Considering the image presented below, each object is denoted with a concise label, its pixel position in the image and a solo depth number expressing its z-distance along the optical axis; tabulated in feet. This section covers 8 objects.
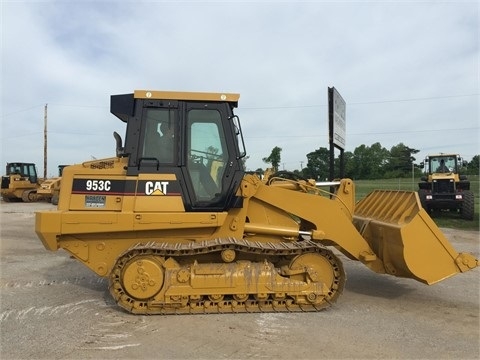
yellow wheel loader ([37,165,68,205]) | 84.78
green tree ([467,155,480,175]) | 183.67
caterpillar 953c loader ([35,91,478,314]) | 18.29
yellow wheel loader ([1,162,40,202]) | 93.09
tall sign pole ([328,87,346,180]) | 32.14
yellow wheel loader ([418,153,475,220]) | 57.77
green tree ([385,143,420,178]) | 203.86
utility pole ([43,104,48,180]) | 126.64
